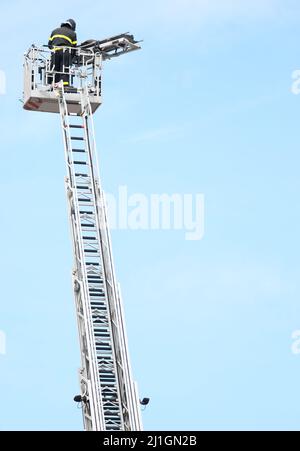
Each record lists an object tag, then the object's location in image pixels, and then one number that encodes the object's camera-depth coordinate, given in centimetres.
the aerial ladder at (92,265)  5078
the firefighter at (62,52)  5616
